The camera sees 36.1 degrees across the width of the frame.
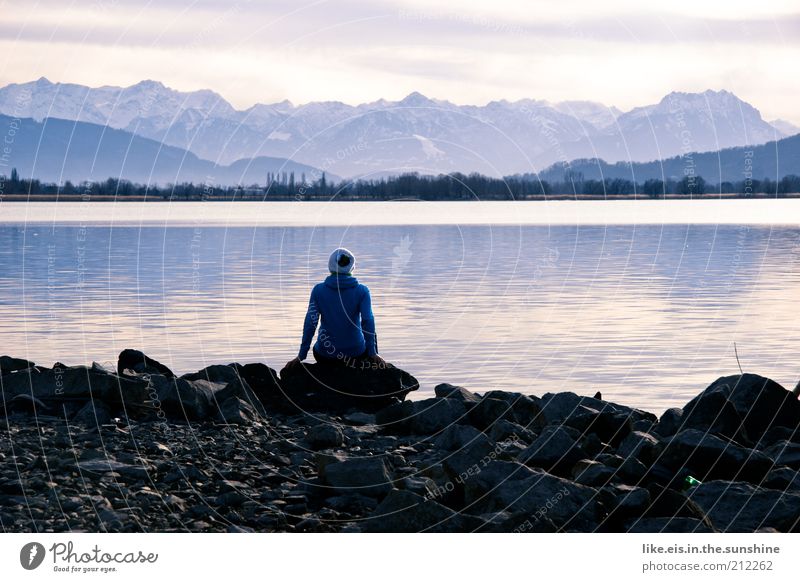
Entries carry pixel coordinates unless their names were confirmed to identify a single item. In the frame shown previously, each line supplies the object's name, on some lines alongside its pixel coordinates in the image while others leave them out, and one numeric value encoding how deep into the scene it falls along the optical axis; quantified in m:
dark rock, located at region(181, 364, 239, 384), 19.59
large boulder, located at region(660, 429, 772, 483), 13.67
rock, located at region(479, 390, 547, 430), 17.28
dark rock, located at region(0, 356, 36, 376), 21.97
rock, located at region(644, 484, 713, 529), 11.94
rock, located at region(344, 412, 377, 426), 17.60
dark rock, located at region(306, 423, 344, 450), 15.23
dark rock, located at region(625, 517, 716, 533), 11.45
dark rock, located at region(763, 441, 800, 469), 14.29
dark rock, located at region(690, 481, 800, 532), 11.98
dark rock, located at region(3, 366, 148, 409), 17.03
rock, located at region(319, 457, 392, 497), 12.70
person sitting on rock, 18.34
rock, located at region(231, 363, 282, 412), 18.33
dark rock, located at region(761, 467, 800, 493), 13.23
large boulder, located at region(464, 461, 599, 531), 11.98
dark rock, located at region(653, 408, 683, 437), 16.44
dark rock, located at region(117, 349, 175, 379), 21.06
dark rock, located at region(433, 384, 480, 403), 18.60
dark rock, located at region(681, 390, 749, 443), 15.63
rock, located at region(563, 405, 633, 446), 15.91
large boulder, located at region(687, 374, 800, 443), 16.78
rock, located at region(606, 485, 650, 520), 12.09
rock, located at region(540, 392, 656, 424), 17.67
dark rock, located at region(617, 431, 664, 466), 13.99
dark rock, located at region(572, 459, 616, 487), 13.15
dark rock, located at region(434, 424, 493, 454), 14.95
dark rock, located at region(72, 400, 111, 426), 16.08
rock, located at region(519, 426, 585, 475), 13.91
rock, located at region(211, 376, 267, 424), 16.73
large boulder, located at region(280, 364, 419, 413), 18.50
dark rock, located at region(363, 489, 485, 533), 11.51
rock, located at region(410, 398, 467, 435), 16.53
